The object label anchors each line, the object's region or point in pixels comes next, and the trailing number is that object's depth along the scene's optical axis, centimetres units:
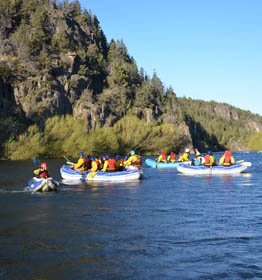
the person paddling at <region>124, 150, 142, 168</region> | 4412
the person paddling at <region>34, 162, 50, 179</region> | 2927
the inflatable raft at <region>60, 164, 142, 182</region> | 3594
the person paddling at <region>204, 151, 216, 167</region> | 4286
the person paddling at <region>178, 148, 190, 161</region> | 5417
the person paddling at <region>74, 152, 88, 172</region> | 3784
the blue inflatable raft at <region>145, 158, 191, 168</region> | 5422
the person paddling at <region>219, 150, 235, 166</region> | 4353
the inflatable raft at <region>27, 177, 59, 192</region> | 2842
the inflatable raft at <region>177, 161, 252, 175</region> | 4238
